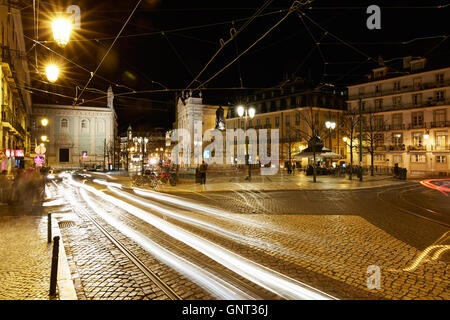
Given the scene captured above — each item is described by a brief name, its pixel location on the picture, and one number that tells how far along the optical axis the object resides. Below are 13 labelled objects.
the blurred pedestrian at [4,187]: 15.79
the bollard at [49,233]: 7.08
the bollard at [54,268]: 4.27
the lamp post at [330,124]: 29.18
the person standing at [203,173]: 22.64
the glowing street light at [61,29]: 8.20
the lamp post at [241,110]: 22.29
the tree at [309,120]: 49.67
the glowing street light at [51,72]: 11.60
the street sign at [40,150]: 22.51
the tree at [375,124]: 46.16
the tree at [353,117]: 47.78
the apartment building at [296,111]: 51.38
